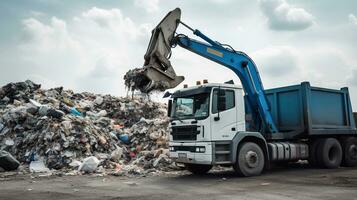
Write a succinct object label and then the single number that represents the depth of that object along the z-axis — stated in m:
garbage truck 9.93
